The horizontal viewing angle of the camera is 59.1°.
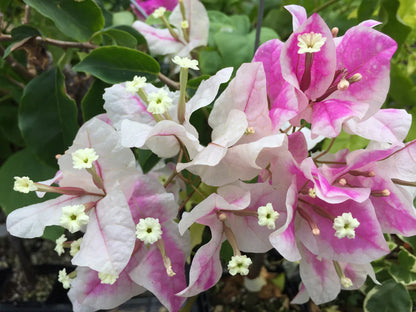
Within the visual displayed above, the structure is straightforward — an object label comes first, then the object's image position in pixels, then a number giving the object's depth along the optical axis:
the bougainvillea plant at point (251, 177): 0.32
